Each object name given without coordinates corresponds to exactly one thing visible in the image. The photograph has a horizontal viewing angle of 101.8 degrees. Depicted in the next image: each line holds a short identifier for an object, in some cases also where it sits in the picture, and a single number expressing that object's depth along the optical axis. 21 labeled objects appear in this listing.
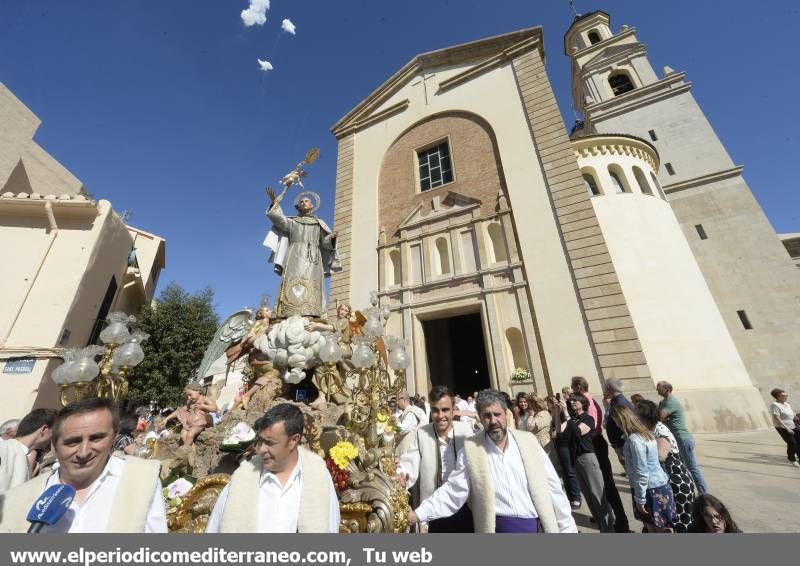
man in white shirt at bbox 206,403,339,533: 1.87
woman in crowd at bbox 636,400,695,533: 3.04
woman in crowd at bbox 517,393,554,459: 5.57
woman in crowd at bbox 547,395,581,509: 4.66
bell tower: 12.54
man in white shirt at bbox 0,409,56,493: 2.64
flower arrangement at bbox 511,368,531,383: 10.02
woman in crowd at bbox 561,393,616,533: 3.87
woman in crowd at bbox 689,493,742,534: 2.40
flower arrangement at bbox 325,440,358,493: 2.95
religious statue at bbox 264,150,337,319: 6.18
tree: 13.89
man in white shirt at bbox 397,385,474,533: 2.90
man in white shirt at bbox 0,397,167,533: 1.59
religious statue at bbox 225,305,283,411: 5.21
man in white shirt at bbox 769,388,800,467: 5.79
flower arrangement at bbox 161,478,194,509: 2.89
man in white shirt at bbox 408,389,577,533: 2.30
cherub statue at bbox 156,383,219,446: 4.49
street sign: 9.85
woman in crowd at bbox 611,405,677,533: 3.00
